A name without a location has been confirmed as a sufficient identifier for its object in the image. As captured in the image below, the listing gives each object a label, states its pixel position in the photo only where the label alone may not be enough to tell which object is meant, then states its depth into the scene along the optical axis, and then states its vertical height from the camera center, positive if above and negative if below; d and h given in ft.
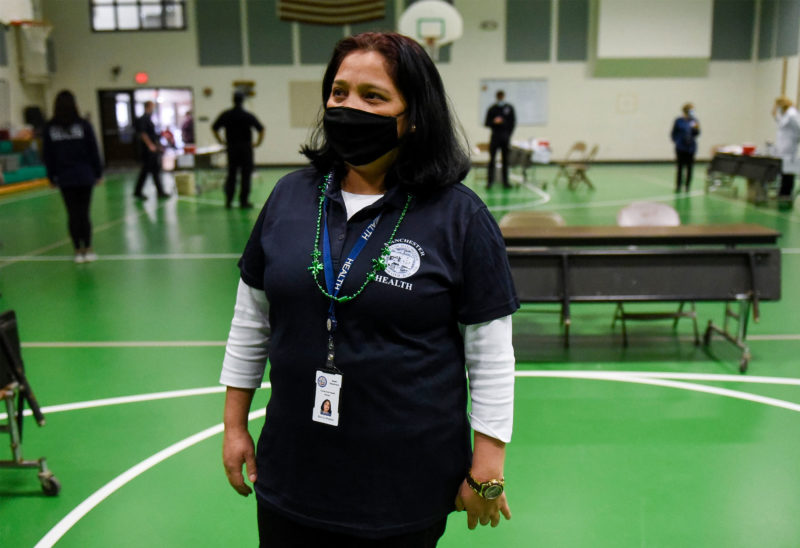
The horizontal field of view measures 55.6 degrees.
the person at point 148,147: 45.61 -1.41
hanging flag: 67.05 +9.64
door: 75.51 -0.11
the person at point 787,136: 41.37 -1.05
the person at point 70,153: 25.52 -0.96
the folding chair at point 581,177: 50.92 -3.90
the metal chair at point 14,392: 10.69 -3.72
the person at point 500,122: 49.11 -0.16
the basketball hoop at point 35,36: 66.59 +7.77
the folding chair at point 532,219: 19.52 -2.55
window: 73.36 +10.35
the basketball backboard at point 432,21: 58.54 +7.55
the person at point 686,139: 46.96 -1.32
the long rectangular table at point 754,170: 40.27 -2.93
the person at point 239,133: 39.50 -0.54
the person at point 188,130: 74.49 -0.67
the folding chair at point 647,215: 20.45 -2.58
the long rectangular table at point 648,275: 16.03 -3.29
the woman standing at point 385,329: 4.93 -1.35
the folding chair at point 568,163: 52.39 -3.36
